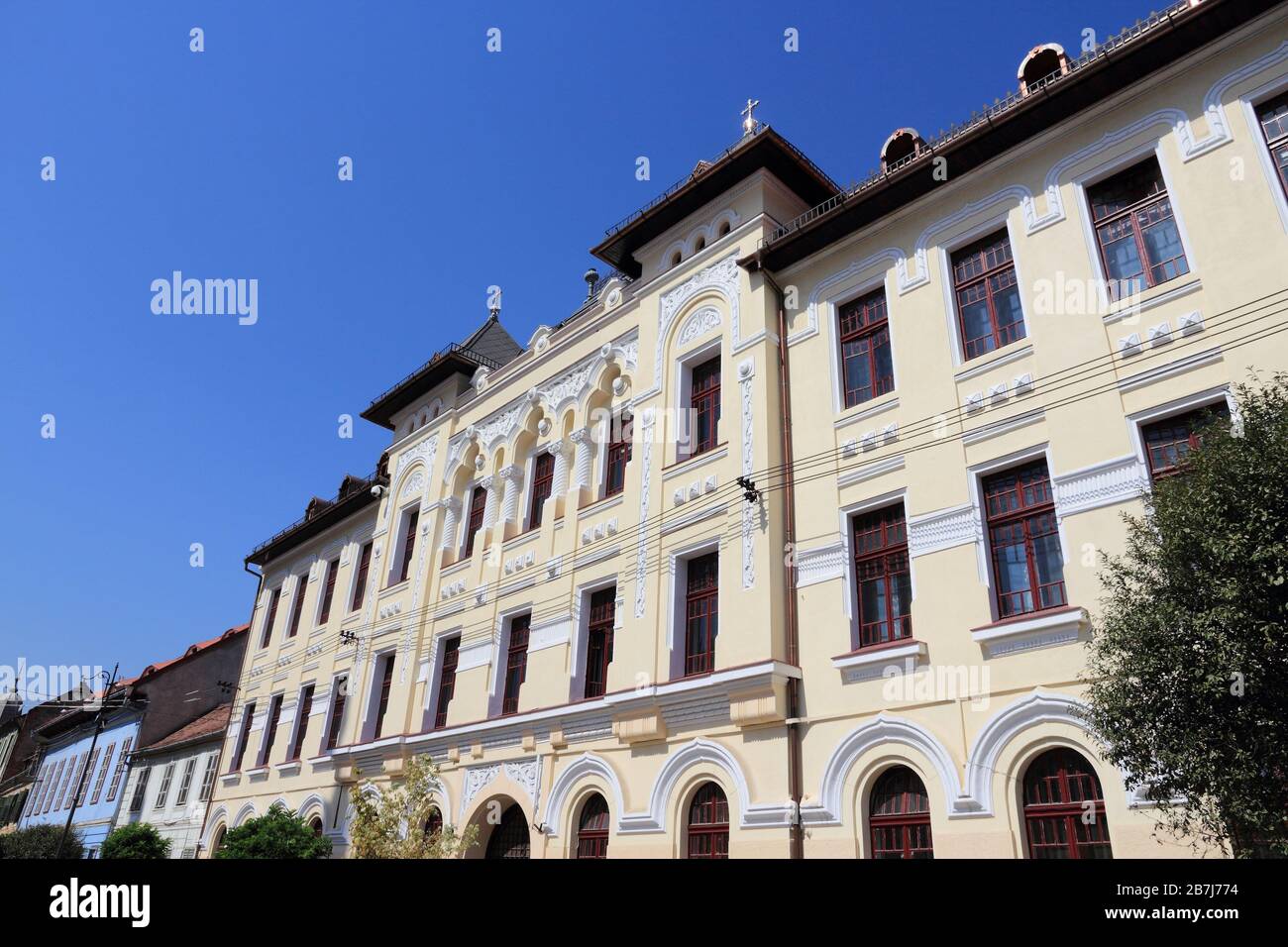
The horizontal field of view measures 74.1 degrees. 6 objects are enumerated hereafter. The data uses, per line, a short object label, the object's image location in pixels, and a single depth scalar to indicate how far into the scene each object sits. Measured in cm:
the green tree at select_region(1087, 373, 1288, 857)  722
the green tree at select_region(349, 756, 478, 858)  1703
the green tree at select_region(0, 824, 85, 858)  3441
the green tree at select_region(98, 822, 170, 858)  2498
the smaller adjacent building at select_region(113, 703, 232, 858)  2978
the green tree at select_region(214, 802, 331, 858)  1964
